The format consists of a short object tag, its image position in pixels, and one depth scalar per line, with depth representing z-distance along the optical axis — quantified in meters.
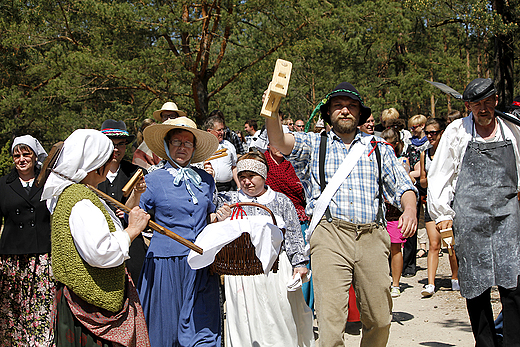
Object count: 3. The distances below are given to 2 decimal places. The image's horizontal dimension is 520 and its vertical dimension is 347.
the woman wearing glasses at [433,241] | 6.36
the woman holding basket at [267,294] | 4.38
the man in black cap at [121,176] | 4.49
